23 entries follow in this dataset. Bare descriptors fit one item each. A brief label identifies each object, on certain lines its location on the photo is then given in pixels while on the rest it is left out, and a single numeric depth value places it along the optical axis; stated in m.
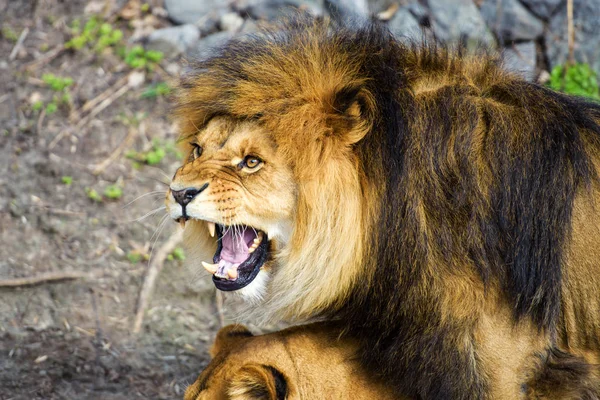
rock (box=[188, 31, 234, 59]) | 11.94
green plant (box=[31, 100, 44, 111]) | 11.48
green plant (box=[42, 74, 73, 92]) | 11.71
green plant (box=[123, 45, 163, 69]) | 11.98
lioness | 5.50
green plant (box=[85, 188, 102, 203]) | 10.39
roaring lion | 5.68
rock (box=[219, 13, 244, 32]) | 12.20
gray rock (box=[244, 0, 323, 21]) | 12.01
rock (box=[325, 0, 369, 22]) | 11.66
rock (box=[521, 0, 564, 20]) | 11.70
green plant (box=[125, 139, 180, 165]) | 10.90
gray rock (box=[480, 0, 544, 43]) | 11.76
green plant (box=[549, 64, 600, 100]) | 11.18
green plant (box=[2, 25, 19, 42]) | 12.37
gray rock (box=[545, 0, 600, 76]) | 11.30
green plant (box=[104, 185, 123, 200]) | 10.40
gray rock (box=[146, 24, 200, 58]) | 12.08
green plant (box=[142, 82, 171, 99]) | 11.70
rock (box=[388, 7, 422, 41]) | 11.67
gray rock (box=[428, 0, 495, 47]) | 11.62
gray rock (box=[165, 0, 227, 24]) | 12.43
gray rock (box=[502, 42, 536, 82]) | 11.35
